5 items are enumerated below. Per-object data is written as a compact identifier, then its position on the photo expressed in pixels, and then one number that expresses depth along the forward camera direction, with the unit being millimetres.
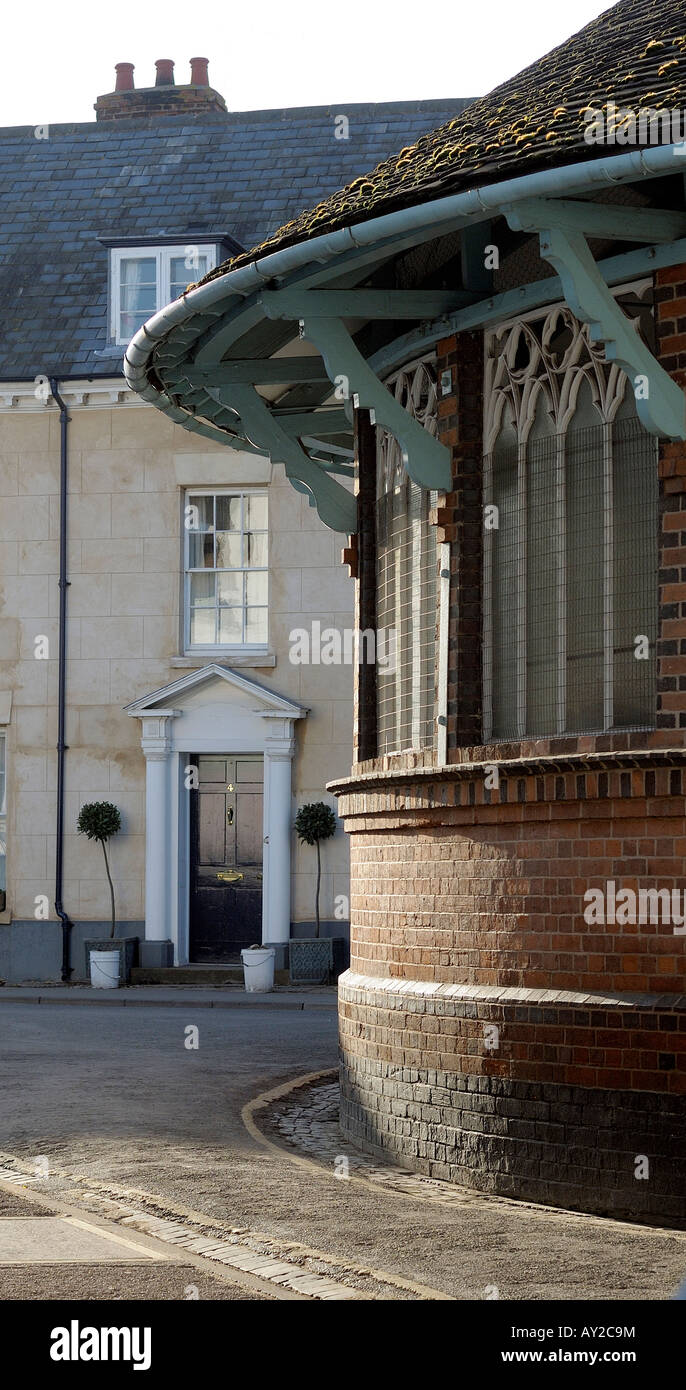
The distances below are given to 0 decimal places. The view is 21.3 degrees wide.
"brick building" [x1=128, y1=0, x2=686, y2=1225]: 7961
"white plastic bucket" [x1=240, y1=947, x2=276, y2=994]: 22172
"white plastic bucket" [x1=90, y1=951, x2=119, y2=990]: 22844
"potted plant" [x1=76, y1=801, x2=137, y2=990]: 22859
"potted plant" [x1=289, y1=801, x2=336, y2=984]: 22734
